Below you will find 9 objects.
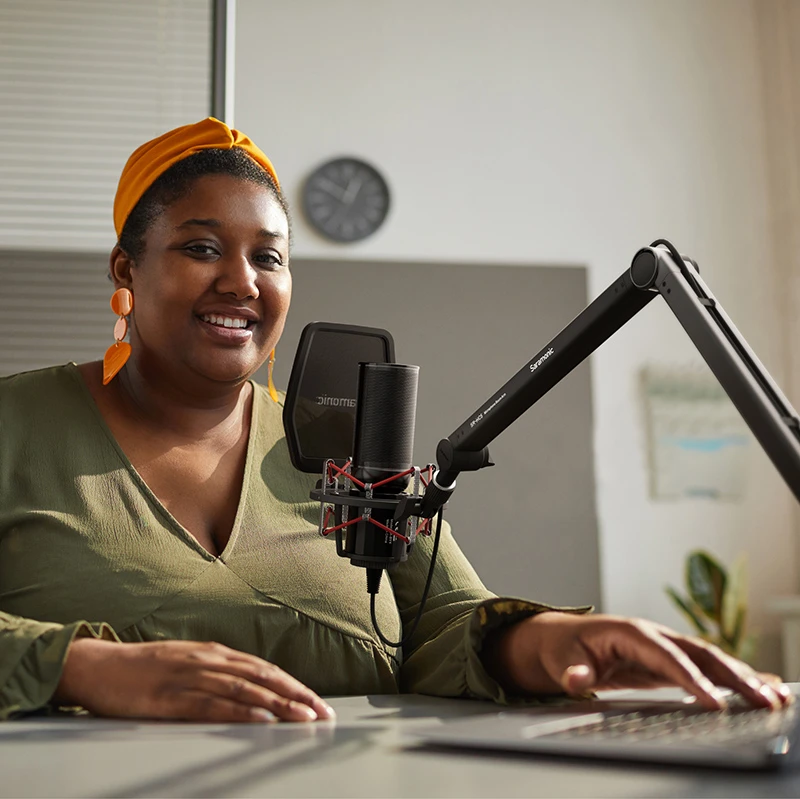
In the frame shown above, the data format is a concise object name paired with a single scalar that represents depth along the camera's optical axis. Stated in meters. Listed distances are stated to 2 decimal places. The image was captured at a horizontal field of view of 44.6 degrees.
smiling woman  0.84
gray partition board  3.88
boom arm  0.63
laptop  0.55
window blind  1.87
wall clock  4.00
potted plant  3.73
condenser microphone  0.90
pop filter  1.13
